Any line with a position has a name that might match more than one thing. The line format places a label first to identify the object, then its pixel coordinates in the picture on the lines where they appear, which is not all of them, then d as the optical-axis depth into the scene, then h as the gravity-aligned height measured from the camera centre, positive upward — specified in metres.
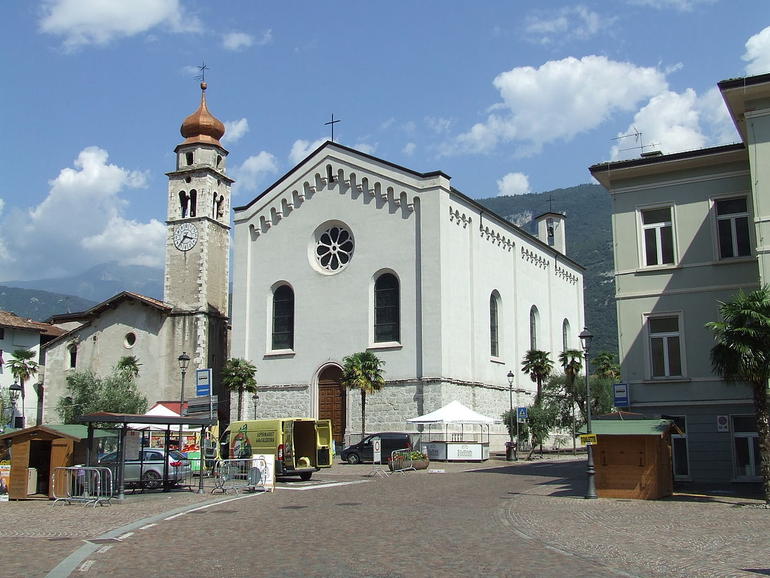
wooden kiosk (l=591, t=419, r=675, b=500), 22.39 -1.35
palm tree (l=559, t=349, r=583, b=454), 54.25 +2.28
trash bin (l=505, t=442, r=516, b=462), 42.94 -2.10
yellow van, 29.97 -1.16
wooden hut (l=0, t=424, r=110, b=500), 23.50 -1.14
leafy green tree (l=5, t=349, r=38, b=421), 59.69 +3.42
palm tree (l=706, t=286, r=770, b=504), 20.41 +1.38
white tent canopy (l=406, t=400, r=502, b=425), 40.72 -0.34
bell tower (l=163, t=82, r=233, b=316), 56.88 +13.14
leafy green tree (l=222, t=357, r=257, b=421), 50.12 +1.99
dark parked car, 39.78 -1.70
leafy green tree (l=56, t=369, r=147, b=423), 52.84 +1.13
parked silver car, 25.83 -1.81
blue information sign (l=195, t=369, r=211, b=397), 26.12 +0.96
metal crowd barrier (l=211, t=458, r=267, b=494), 25.56 -1.97
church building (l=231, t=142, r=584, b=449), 46.88 +6.87
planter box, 35.31 -2.30
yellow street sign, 22.28 -0.77
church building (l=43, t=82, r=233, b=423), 55.53 +6.91
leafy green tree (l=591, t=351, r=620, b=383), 58.95 +2.93
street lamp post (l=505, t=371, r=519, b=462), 43.18 -1.05
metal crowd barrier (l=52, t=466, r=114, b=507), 22.36 -1.89
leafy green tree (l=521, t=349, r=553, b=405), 52.66 +2.65
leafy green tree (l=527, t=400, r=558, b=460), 47.06 -0.73
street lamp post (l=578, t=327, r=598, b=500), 22.38 -1.66
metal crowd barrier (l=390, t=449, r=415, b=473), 35.82 -2.11
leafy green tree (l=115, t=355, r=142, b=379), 55.81 +3.13
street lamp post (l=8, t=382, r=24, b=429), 52.78 -0.19
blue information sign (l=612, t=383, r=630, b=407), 27.59 +0.39
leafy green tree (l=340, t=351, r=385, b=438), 45.44 +1.92
